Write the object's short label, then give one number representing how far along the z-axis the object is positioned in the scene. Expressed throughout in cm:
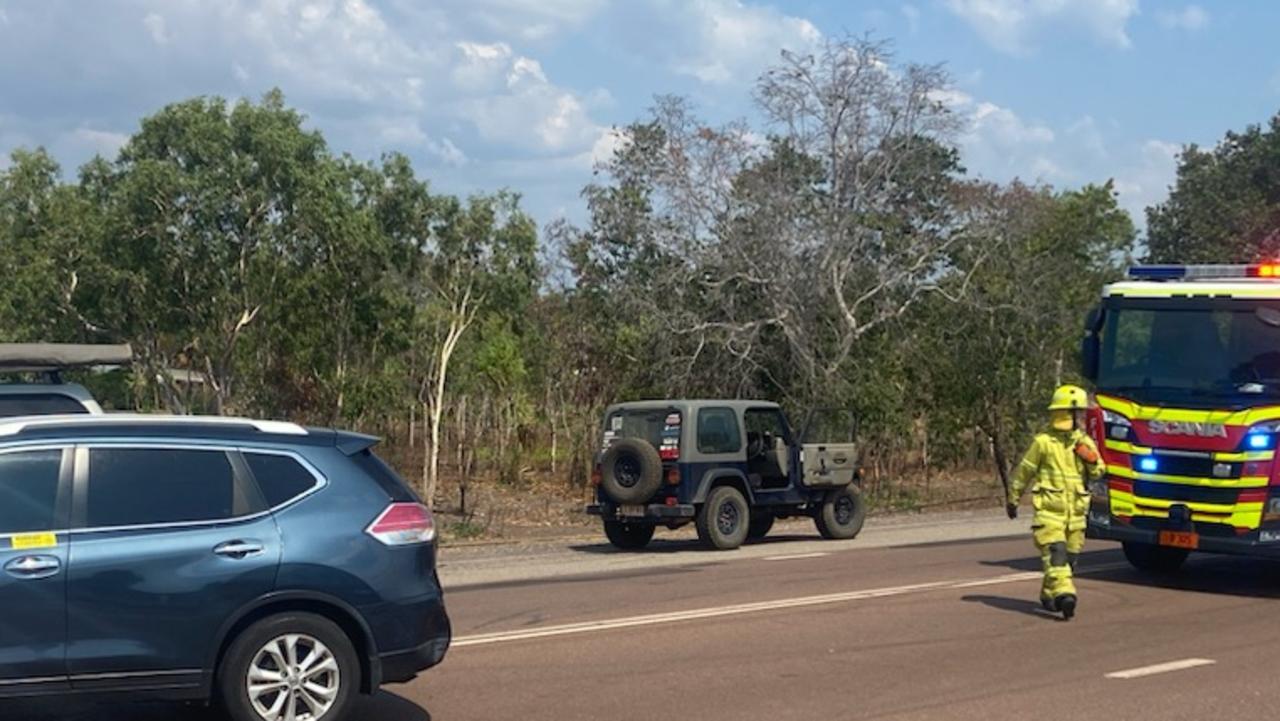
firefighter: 1202
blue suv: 698
